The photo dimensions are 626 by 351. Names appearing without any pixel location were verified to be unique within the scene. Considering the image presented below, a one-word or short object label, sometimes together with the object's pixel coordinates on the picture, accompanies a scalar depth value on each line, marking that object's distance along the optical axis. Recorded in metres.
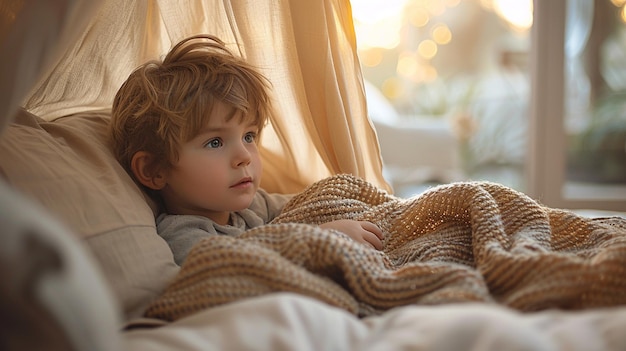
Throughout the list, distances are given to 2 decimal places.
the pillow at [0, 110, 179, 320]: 0.85
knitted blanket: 0.75
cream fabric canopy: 1.27
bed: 0.53
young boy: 1.12
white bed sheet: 0.57
